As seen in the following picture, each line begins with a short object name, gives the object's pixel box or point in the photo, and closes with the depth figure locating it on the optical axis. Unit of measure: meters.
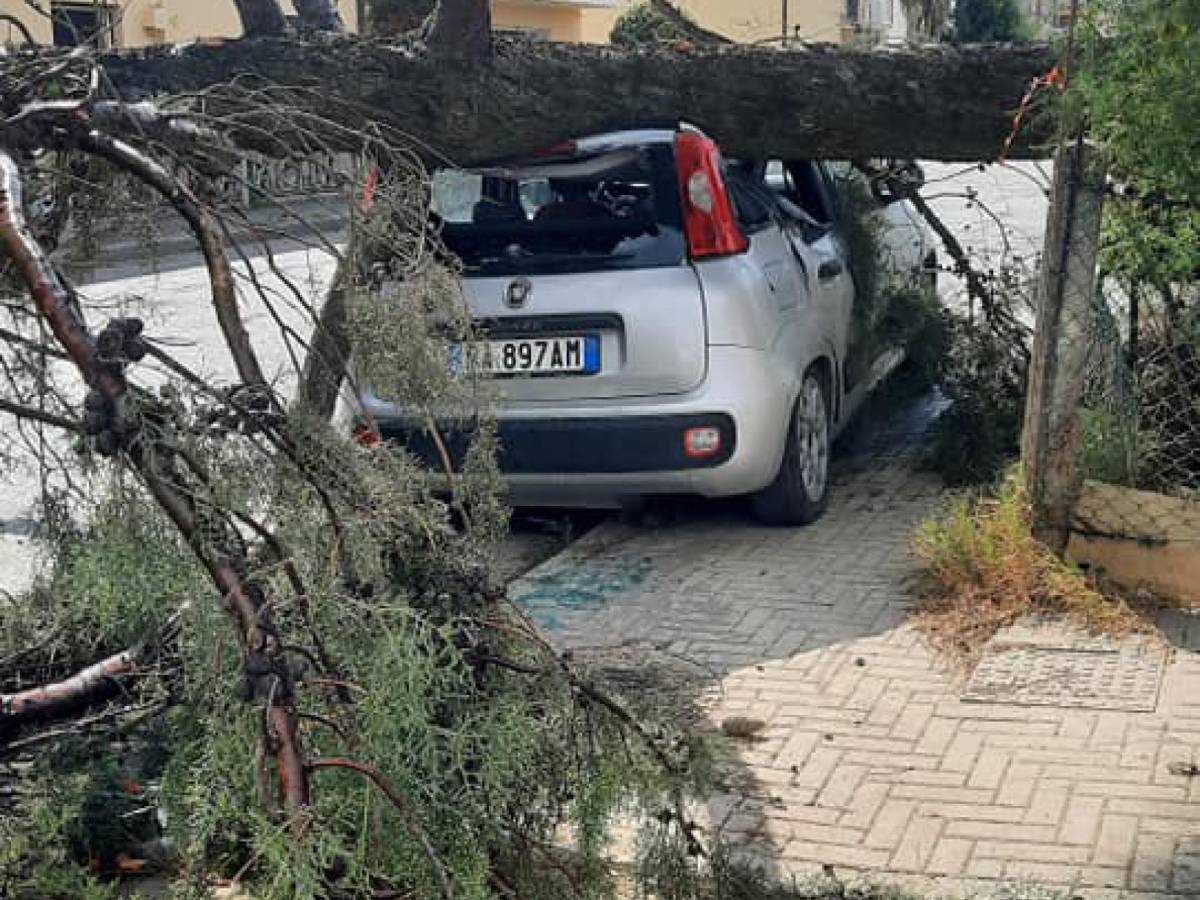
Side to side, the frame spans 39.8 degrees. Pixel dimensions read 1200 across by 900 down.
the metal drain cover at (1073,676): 5.09
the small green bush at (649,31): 7.92
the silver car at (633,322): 6.53
